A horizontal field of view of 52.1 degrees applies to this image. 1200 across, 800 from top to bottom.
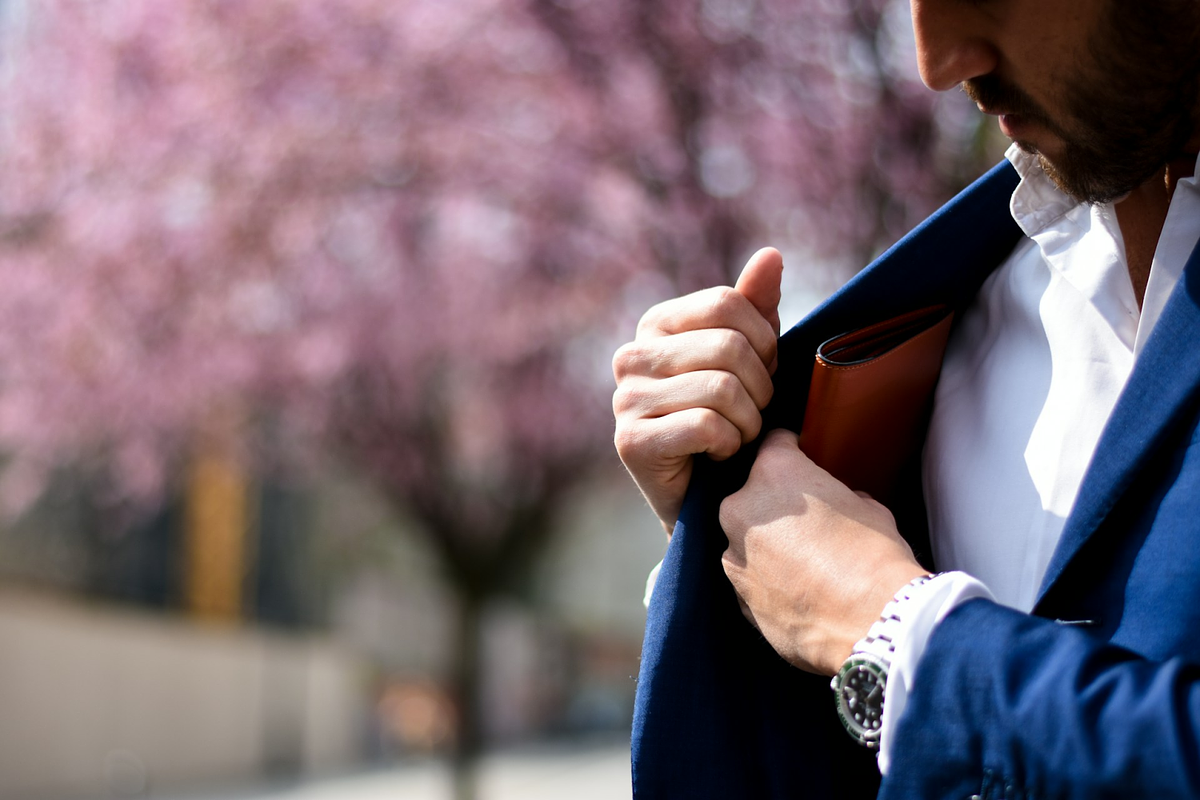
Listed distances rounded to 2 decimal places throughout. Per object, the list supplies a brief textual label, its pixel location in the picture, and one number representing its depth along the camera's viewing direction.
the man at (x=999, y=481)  0.81
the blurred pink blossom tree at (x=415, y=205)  4.81
